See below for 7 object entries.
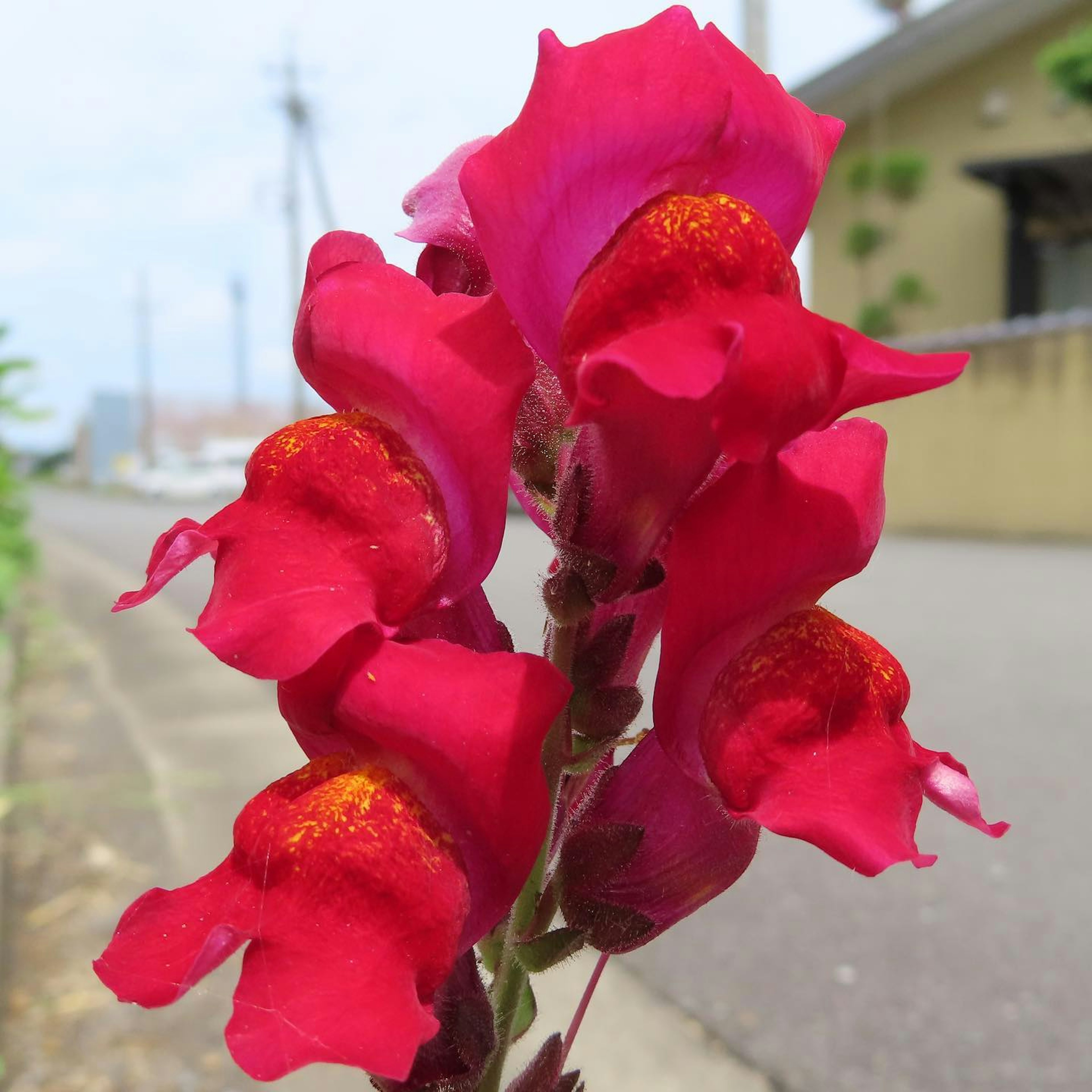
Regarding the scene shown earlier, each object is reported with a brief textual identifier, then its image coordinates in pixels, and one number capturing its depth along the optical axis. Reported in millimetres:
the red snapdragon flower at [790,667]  79
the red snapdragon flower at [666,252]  73
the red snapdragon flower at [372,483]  80
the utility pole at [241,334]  17813
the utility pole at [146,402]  18616
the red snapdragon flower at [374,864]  73
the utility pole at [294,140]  9692
